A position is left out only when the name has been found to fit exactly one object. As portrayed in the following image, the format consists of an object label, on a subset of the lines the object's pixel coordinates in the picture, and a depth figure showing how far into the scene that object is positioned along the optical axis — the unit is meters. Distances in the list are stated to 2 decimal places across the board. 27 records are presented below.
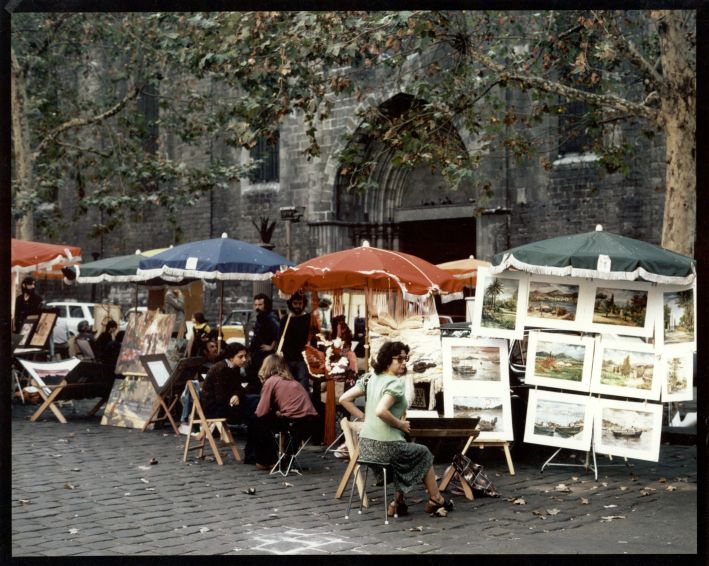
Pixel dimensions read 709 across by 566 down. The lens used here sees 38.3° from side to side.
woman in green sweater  8.16
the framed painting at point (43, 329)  16.45
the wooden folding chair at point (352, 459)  8.62
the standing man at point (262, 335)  12.45
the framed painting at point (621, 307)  9.99
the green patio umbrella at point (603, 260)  9.54
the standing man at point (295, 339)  12.20
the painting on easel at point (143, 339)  13.63
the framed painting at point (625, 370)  9.91
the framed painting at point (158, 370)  12.38
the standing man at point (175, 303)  21.78
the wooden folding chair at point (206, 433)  10.44
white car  27.45
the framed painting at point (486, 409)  10.22
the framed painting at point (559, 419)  10.09
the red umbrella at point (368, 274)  11.01
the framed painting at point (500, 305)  10.31
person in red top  9.83
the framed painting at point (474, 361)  10.33
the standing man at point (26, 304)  16.88
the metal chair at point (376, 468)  8.06
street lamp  26.17
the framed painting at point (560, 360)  10.17
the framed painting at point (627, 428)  9.84
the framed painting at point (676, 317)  9.95
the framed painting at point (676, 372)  9.86
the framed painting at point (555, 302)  10.26
